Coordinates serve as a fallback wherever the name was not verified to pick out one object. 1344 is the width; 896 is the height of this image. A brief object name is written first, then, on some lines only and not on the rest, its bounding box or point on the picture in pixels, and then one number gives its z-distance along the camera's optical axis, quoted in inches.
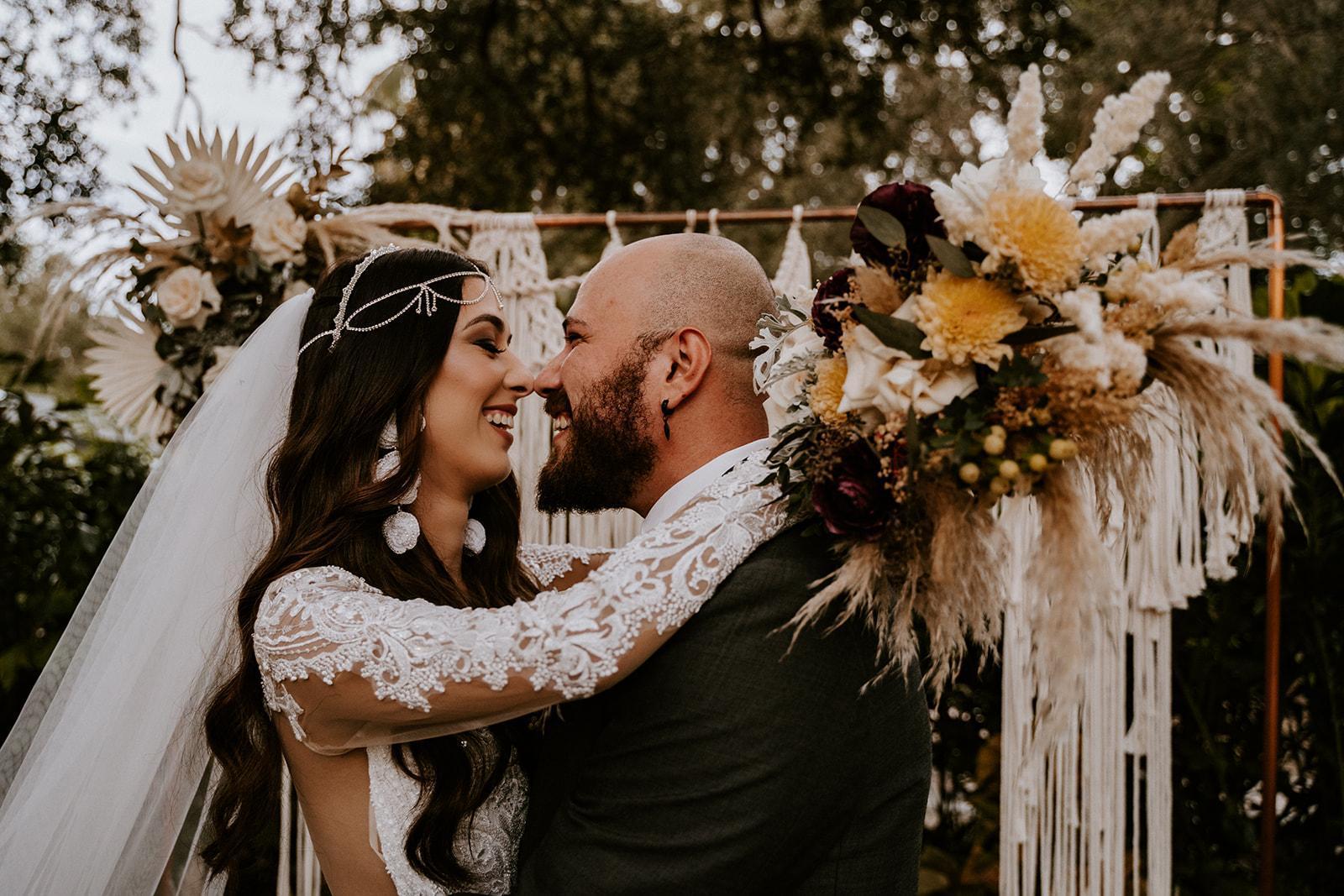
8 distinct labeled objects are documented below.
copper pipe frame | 120.0
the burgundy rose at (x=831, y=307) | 64.6
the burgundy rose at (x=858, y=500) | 58.5
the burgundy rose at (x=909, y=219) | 60.2
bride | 68.4
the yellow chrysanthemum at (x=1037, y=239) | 55.2
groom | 66.2
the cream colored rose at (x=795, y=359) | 68.4
